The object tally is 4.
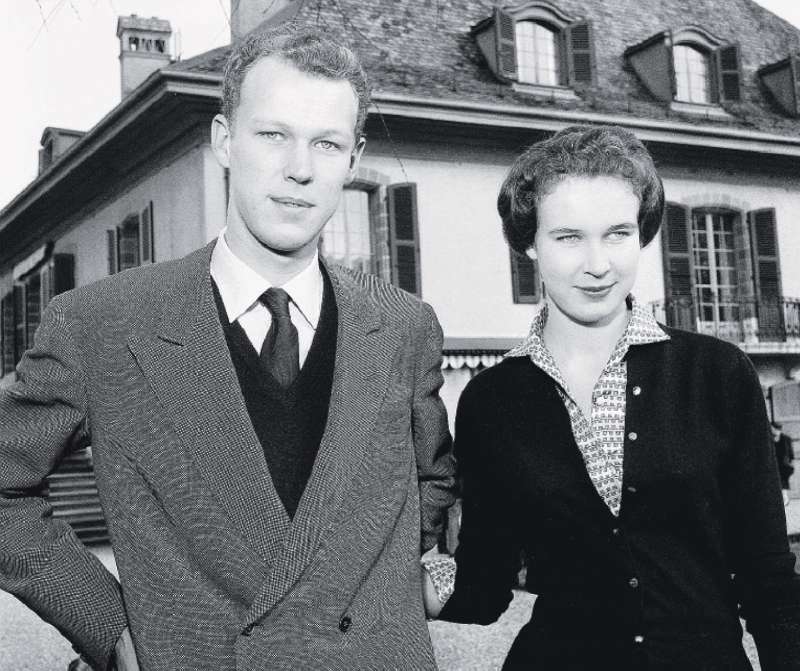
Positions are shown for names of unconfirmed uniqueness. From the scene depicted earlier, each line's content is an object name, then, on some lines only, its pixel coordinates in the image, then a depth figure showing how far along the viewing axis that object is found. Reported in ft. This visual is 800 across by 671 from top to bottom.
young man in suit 6.53
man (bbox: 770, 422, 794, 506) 39.91
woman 7.03
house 40.32
